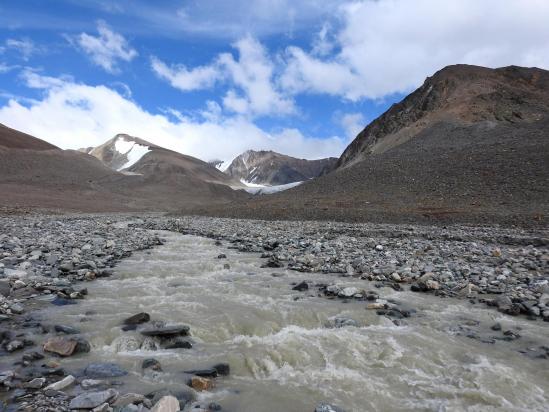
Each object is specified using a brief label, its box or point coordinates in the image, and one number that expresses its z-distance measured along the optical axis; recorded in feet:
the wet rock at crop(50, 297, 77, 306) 28.86
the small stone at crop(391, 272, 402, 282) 39.50
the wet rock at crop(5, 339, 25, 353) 20.57
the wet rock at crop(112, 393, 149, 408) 16.06
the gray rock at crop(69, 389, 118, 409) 15.52
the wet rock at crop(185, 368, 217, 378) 19.62
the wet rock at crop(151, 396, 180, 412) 15.37
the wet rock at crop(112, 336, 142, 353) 22.38
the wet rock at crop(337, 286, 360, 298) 33.88
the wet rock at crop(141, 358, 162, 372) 19.99
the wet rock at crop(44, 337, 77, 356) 20.81
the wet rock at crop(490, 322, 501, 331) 26.96
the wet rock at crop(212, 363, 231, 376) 20.12
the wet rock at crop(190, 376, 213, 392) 18.27
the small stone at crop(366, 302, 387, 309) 30.63
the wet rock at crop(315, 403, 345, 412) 16.58
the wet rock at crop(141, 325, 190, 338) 23.98
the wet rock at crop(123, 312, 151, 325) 25.59
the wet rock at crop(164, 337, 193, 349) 23.08
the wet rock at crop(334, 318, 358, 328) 27.35
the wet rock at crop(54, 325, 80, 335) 23.58
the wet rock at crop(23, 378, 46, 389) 16.84
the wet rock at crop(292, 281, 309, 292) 36.01
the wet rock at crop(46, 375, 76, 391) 16.81
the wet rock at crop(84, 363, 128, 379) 18.72
